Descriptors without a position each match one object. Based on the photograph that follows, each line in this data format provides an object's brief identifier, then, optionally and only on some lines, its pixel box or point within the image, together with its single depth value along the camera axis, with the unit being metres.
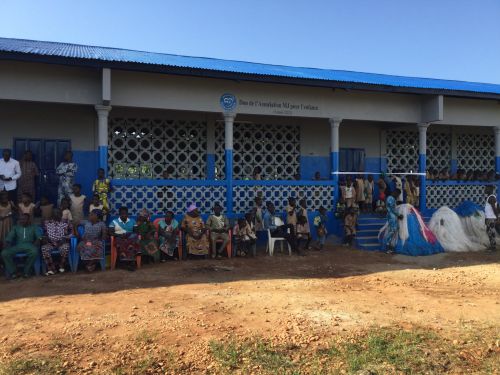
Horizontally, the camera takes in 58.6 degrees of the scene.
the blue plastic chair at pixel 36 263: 6.59
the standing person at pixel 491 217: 9.41
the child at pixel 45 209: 7.65
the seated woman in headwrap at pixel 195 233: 8.00
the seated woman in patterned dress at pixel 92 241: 6.93
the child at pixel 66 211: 7.23
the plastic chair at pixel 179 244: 7.89
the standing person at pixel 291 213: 9.07
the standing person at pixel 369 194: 10.85
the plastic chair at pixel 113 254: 7.15
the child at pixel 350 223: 9.60
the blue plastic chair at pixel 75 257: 6.90
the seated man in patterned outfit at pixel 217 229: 8.23
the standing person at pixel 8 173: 7.70
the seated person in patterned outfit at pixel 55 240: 6.69
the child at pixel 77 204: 7.77
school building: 8.17
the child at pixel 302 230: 9.01
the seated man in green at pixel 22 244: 6.43
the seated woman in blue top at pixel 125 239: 7.17
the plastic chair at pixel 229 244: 8.26
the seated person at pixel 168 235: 7.75
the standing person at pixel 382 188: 10.85
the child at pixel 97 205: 7.76
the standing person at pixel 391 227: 9.13
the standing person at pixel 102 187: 7.90
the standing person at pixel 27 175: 8.25
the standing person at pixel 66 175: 8.20
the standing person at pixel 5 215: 7.05
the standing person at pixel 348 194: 10.11
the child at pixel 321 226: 9.31
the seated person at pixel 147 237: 7.47
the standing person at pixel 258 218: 9.04
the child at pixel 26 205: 7.33
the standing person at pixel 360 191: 10.62
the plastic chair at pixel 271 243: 8.72
